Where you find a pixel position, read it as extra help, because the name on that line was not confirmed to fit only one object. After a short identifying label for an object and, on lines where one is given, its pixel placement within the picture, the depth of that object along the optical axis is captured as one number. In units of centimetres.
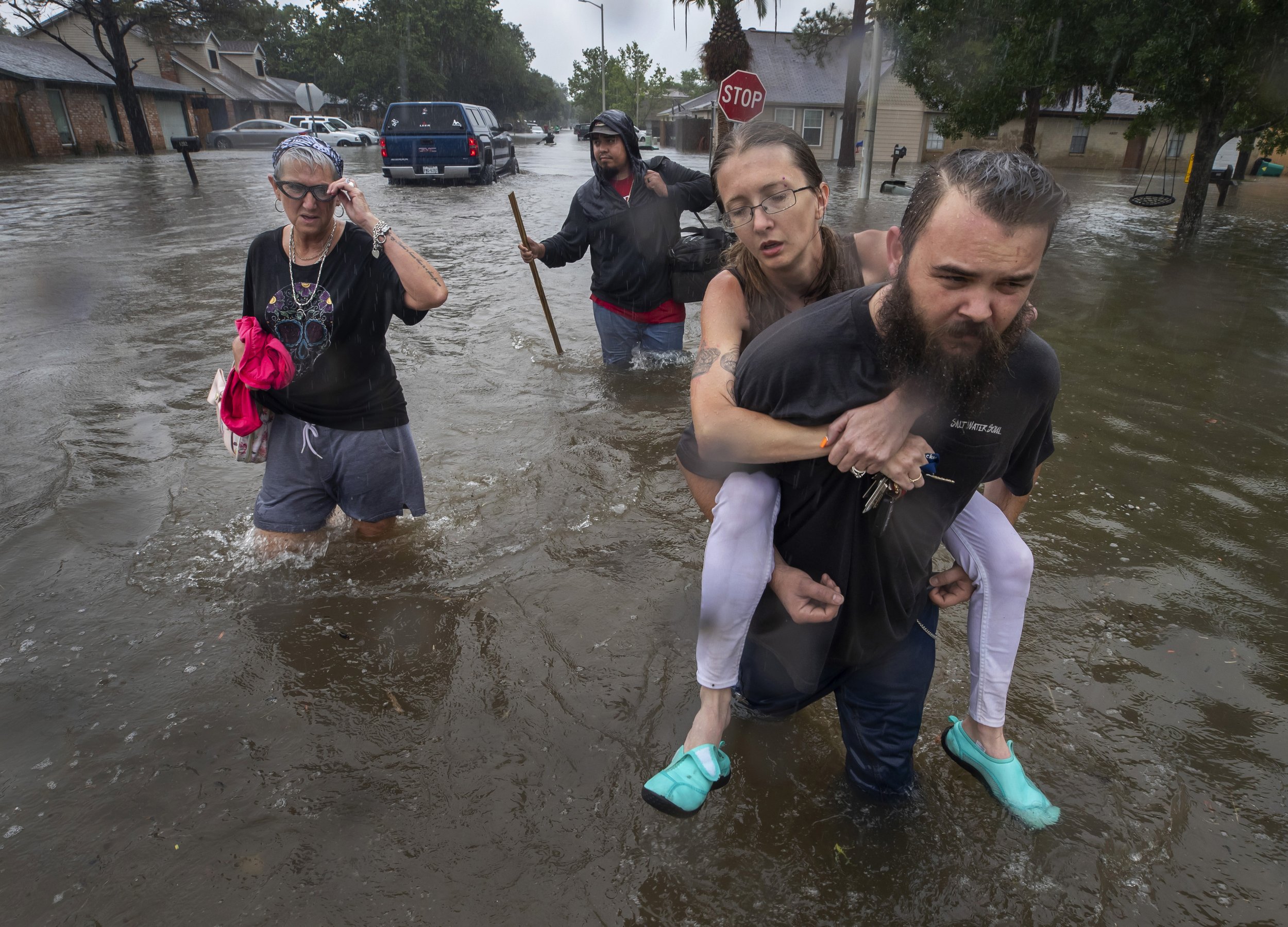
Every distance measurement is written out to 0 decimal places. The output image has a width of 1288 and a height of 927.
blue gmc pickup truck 1953
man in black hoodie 549
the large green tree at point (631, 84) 8900
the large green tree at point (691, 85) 9450
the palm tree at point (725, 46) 2945
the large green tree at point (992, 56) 1199
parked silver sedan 4012
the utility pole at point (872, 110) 1305
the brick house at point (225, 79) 4862
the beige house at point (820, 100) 3881
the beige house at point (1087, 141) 3612
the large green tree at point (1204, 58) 988
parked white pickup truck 3888
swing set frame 1377
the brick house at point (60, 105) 2984
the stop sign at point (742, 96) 1206
